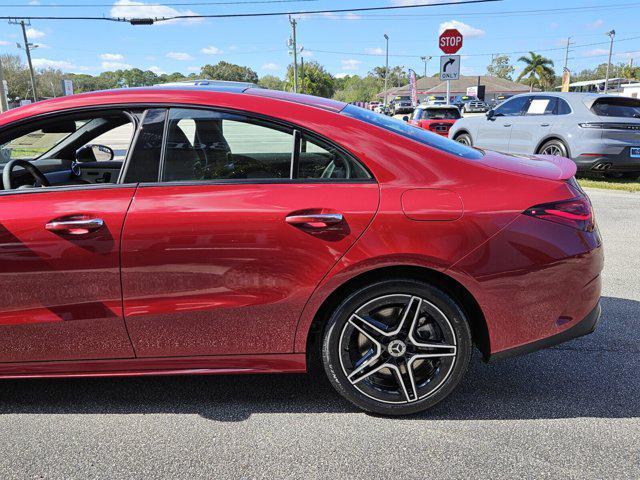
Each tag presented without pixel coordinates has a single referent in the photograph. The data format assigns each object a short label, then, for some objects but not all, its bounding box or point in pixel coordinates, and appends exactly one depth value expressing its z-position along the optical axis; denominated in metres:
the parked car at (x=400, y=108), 45.71
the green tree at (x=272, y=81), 115.32
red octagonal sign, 19.11
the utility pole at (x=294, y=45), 51.19
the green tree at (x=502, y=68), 135.75
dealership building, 97.75
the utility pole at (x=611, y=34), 64.40
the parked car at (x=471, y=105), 50.93
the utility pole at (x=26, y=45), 52.87
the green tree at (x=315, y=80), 89.12
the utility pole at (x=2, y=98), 16.88
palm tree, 77.88
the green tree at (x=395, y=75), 144.50
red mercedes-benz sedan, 2.48
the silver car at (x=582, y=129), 9.59
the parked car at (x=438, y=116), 16.47
